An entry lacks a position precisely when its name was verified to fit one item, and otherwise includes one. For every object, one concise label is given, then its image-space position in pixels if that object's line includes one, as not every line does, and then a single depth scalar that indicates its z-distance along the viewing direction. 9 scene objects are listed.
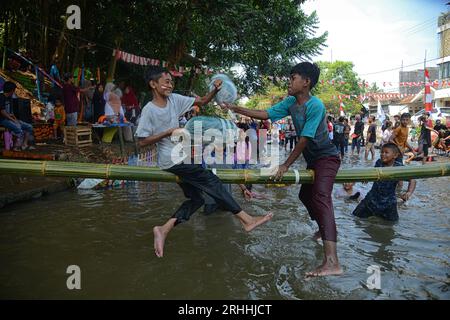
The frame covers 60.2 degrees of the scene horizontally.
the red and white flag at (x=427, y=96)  19.53
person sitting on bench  7.34
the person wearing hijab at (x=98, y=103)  10.79
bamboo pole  3.50
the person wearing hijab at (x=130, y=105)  12.18
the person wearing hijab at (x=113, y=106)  10.07
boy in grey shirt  3.33
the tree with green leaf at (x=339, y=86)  52.62
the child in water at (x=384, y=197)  4.98
